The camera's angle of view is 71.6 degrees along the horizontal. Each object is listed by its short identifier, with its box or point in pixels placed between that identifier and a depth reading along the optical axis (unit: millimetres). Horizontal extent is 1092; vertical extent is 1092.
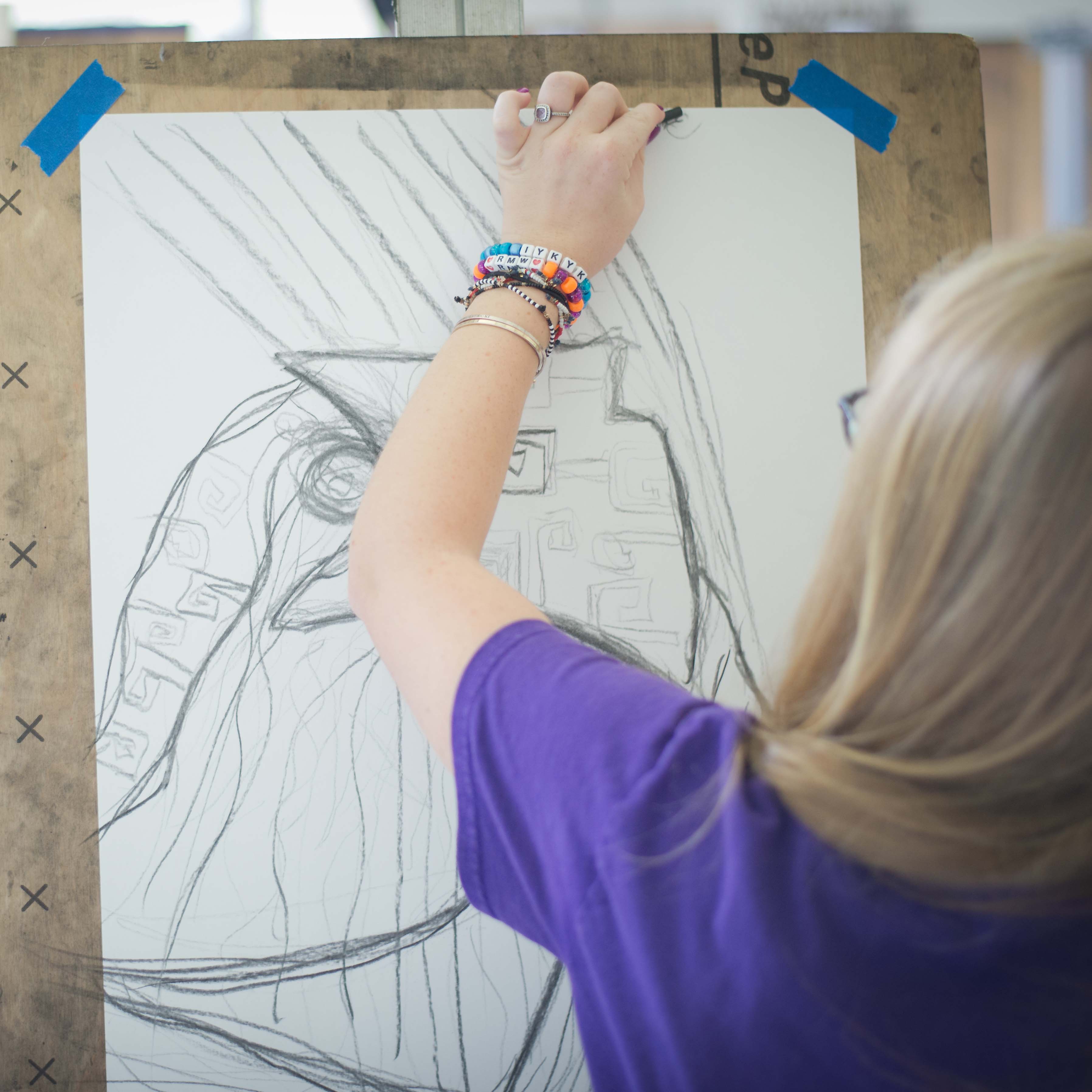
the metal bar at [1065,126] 1453
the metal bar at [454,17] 777
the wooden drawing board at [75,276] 726
